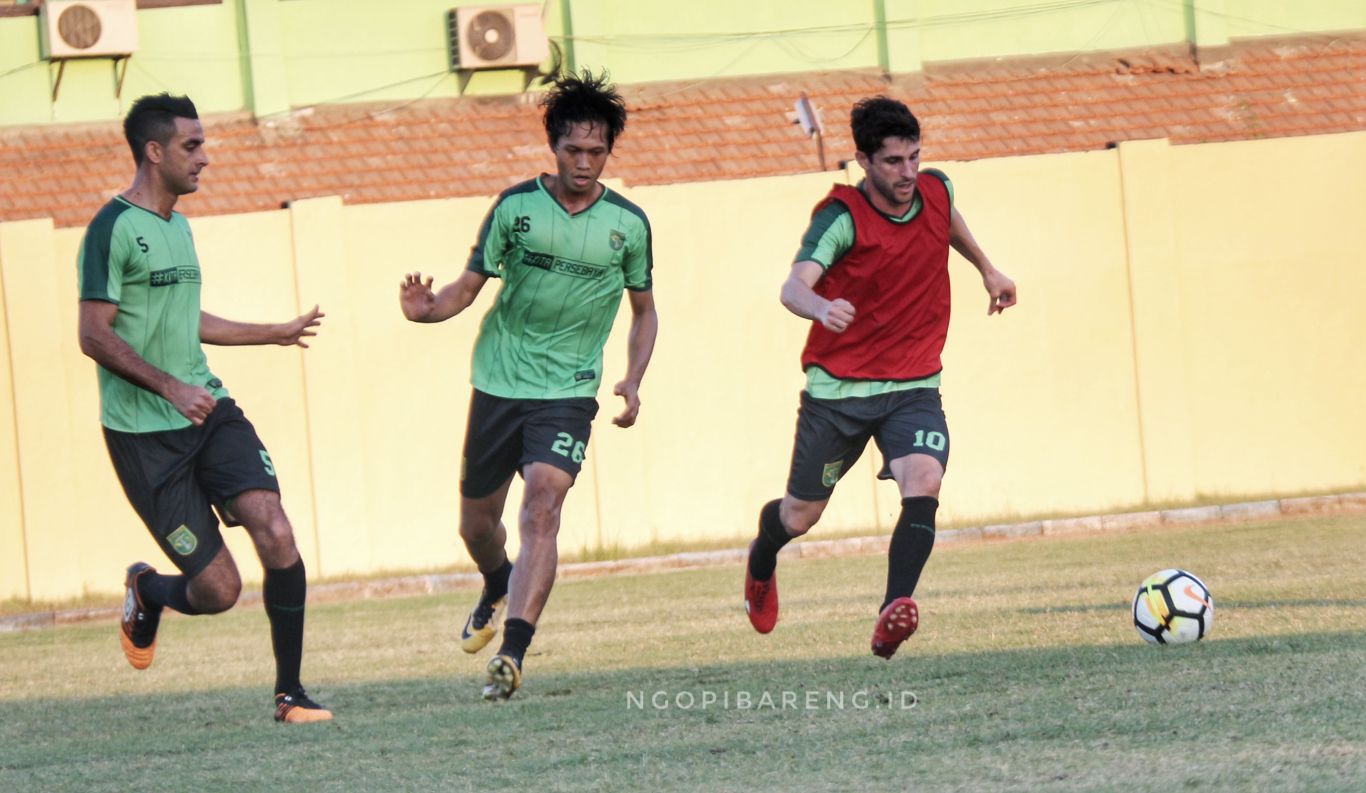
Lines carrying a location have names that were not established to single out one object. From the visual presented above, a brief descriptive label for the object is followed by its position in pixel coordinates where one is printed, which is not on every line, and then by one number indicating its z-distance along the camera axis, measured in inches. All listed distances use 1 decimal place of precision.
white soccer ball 618.5
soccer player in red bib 630.5
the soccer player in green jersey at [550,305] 620.4
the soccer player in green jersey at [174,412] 593.0
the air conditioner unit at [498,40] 1638.8
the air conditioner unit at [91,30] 1587.1
